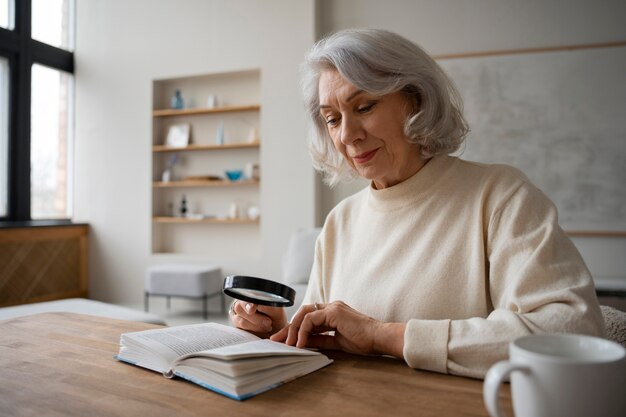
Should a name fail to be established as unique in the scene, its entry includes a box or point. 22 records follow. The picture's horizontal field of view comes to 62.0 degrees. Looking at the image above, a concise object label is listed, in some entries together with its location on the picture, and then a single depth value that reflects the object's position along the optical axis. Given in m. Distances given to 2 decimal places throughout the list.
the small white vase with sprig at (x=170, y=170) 5.67
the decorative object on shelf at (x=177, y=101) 5.57
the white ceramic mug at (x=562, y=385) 0.52
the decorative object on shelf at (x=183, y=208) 5.67
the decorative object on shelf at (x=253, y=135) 5.36
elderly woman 0.90
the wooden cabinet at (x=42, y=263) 4.88
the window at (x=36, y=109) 5.34
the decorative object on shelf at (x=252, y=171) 5.33
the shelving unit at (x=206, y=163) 5.43
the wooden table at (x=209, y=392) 0.75
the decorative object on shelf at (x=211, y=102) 5.48
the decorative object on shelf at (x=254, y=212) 5.38
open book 0.82
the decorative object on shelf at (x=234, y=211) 5.41
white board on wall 4.32
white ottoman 4.85
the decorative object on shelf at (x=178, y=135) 5.66
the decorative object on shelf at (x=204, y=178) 5.41
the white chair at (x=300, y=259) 3.99
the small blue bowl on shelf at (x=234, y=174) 5.36
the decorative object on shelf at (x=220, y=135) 5.43
